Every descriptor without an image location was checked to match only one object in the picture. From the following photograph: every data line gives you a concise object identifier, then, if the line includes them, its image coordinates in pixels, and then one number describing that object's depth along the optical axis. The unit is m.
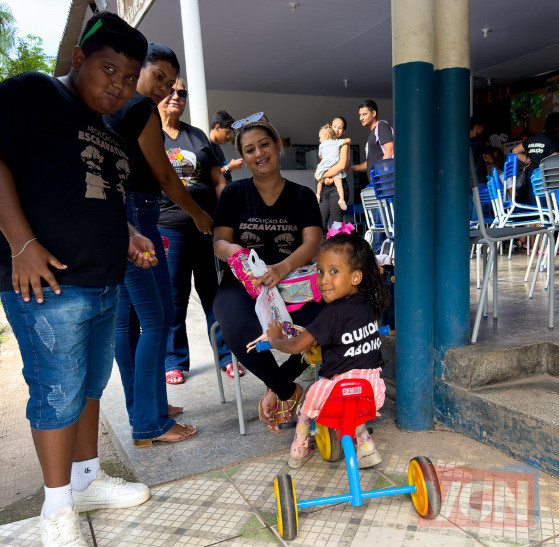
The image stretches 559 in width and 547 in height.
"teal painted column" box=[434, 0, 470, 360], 2.44
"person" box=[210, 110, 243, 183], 4.00
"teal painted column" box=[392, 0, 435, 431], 2.37
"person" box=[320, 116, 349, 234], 6.64
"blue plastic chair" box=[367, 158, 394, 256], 3.98
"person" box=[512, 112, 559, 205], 6.12
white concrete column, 4.35
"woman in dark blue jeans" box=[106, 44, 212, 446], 2.26
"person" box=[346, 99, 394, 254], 5.46
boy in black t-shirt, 1.54
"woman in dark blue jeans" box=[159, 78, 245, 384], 3.30
